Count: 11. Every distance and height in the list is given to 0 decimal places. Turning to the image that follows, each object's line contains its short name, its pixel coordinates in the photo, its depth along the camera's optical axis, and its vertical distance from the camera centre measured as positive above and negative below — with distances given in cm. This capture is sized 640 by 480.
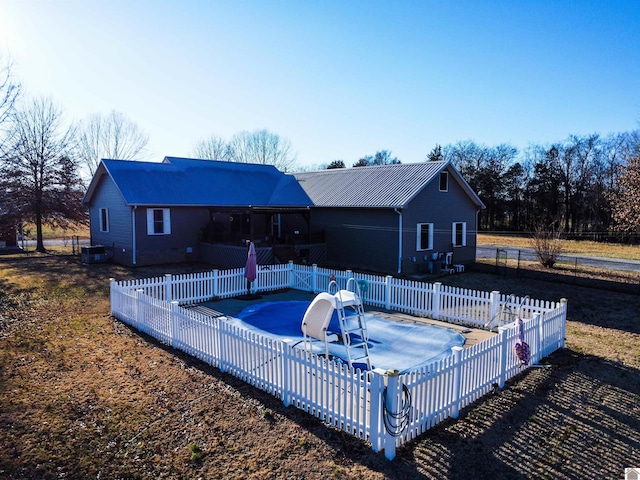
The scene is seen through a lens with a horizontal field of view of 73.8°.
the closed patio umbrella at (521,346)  762 -222
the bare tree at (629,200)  1848 +102
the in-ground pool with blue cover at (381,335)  868 -266
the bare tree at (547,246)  2159 -118
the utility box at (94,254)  2195 -148
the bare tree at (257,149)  5809 +1032
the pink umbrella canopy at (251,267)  1354 -135
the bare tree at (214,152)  5703 +980
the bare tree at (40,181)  2688 +292
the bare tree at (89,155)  4469 +754
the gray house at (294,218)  2023 +37
